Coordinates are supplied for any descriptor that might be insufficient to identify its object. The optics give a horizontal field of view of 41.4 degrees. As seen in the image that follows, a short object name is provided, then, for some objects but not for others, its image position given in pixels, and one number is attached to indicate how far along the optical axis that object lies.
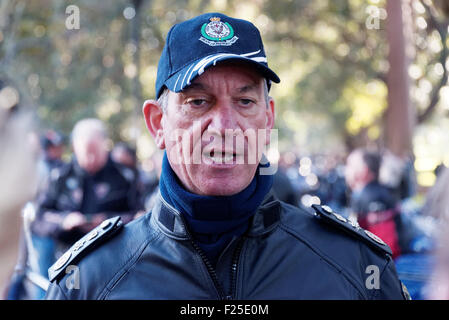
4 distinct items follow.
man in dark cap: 0.74
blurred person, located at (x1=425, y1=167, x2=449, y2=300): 0.61
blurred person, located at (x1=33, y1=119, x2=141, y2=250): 2.06
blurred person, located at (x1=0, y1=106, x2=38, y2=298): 0.70
